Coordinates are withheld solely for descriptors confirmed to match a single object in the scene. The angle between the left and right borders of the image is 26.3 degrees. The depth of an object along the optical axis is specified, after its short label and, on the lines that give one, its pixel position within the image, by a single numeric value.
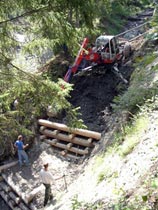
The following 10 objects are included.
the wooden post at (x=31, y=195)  10.88
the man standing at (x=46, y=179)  9.74
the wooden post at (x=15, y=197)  11.43
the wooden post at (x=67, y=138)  12.19
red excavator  14.88
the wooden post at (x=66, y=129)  12.04
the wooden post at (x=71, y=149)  12.02
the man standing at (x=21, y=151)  12.27
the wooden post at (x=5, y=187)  12.06
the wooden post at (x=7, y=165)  12.83
